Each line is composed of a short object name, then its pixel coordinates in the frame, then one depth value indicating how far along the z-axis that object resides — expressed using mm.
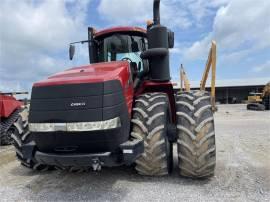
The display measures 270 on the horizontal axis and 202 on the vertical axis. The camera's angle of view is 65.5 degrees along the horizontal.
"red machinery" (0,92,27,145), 6655
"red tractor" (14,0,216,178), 2662
